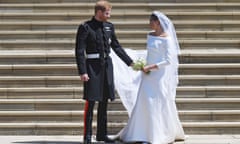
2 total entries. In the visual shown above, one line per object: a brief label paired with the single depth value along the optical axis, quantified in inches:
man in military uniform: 571.8
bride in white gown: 582.2
